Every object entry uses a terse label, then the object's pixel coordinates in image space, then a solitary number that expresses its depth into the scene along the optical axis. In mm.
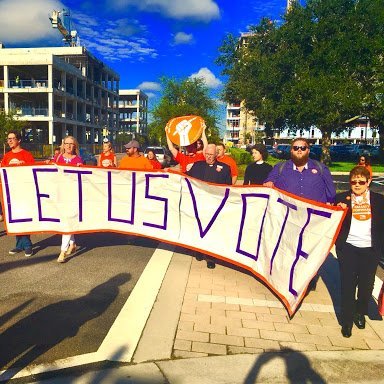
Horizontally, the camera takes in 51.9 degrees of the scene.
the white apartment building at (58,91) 47094
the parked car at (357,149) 43469
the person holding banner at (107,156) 7801
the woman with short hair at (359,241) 3848
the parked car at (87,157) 24509
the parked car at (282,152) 44753
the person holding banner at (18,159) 6198
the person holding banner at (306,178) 4617
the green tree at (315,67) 26703
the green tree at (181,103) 45312
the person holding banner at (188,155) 6992
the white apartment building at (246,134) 97944
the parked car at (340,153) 43231
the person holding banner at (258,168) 6480
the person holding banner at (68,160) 5984
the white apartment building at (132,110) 94562
